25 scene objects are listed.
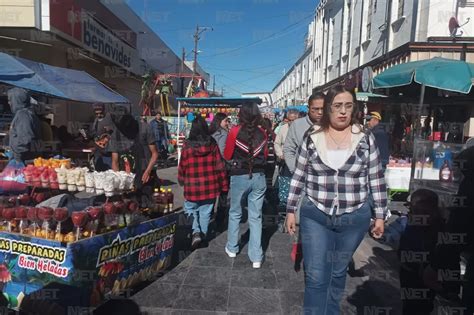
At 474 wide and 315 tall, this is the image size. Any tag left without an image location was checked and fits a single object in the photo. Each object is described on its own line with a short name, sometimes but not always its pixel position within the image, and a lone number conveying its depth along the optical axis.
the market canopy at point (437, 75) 5.17
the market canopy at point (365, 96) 9.20
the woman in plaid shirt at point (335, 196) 2.32
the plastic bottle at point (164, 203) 3.79
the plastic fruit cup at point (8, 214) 2.92
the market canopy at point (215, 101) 9.32
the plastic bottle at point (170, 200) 3.86
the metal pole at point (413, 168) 5.68
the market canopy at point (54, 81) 5.78
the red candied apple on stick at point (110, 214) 2.96
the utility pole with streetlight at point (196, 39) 37.52
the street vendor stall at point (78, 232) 2.68
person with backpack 3.85
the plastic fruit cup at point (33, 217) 2.82
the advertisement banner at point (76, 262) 2.61
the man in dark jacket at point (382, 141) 5.79
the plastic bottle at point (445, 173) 4.46
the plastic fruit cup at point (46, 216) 2.79
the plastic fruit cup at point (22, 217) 2.88
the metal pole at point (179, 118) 11.52
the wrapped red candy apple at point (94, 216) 2.87
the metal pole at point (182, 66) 23.06
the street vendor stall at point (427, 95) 5.07
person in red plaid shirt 4.35
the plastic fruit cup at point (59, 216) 2.78
